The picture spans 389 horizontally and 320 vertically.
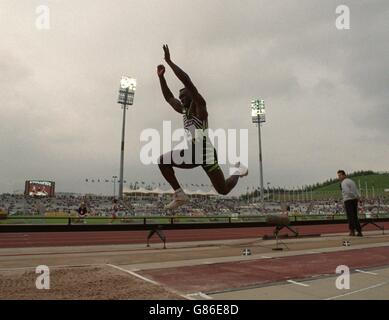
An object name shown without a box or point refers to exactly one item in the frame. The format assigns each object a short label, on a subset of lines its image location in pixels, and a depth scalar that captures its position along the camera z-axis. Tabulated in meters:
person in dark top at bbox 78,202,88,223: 24.06
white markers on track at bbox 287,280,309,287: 5.03
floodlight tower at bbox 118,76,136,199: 31.08
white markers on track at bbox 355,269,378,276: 6.03
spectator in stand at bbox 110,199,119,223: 24.29
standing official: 13.10
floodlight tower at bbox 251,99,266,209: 44.96
